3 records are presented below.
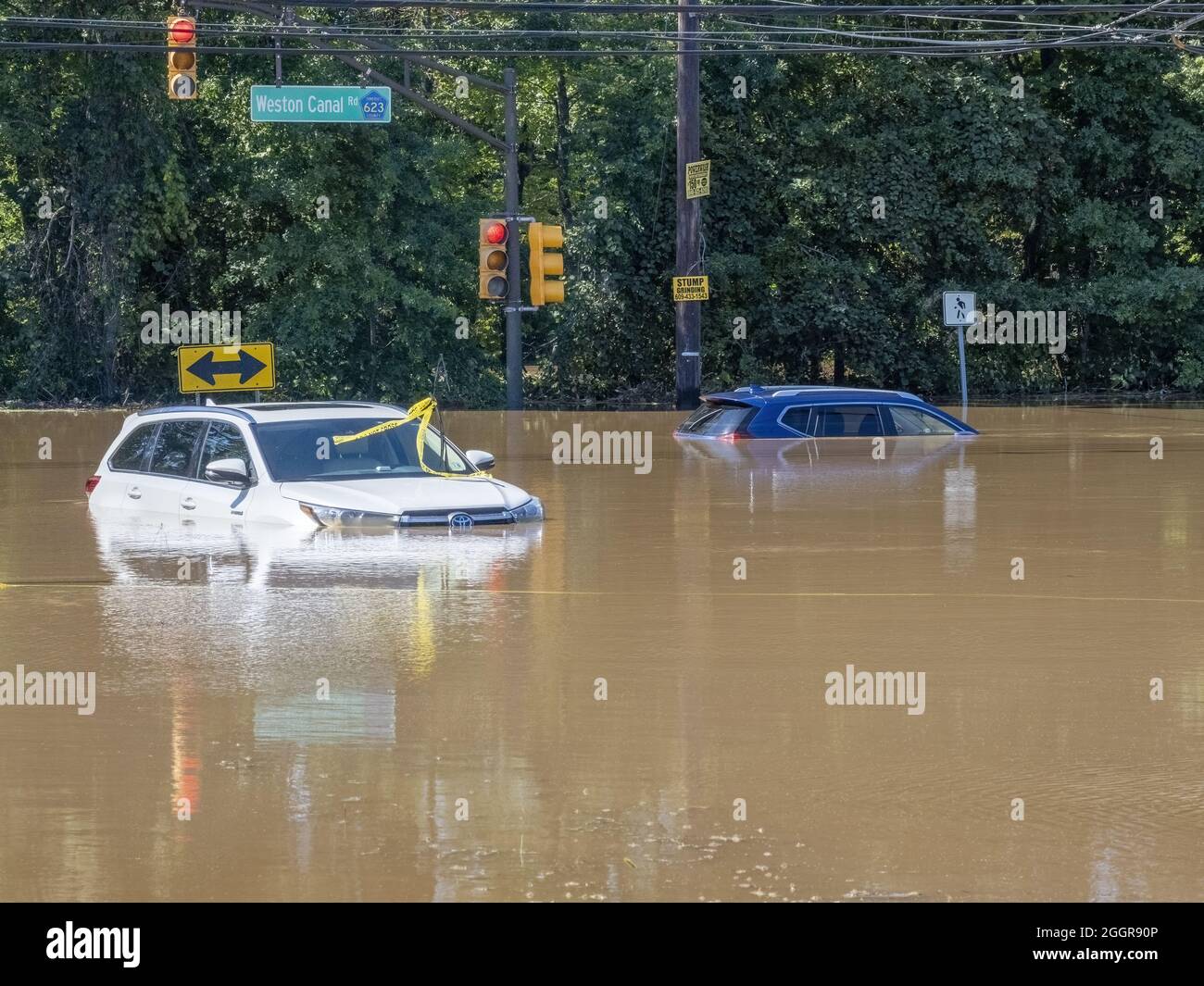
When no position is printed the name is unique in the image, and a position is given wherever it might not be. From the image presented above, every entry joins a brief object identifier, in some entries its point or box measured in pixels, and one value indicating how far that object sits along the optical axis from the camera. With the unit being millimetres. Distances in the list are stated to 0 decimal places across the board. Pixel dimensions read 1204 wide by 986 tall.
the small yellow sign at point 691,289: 28547
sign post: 31516
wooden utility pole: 28172
